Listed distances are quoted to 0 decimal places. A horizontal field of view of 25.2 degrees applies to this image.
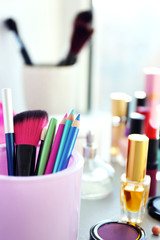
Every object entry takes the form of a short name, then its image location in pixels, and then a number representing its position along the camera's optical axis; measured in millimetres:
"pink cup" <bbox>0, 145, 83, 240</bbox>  369
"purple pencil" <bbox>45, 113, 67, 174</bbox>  407
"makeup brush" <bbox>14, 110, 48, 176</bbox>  402
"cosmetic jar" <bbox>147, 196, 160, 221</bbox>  526
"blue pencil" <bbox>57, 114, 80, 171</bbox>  396
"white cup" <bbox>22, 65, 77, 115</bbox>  728
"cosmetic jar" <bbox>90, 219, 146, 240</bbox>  444
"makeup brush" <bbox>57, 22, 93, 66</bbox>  740
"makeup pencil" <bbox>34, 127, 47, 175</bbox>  415
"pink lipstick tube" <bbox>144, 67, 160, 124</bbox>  708
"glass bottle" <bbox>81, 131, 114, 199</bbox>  579
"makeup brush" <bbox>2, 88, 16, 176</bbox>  406
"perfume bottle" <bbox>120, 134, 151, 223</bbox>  485
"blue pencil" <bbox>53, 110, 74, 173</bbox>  402
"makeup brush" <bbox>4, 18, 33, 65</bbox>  757
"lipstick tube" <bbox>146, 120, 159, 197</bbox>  568
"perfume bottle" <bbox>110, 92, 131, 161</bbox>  709
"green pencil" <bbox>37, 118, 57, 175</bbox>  410
